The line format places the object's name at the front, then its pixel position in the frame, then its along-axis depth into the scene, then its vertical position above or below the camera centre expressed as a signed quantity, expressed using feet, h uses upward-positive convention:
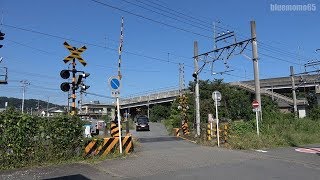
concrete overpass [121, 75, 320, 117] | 154.37 +16.34
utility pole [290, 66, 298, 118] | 107.41 +19.04
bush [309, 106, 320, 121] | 96.29 +0.33
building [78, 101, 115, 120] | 255.42 +9.91
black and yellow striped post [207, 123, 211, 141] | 48.33 -3.65
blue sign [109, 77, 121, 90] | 32.61 +4.46
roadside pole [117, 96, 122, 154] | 32.78 +0.10
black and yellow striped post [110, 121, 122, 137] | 36.01 -2.21
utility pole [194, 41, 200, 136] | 57.57 +7.57
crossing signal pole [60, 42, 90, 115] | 31.36 +5.67
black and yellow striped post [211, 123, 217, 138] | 48.95 -3.50
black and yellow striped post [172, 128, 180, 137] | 65.74 -4.61
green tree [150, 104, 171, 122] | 181.77 +2.28
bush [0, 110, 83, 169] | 25.70 -2.49
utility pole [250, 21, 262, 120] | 57.47 +13.66
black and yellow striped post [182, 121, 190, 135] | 66.14 -3.57
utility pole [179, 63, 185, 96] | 111.29 +14.07
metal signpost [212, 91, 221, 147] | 44.51 +3.28
